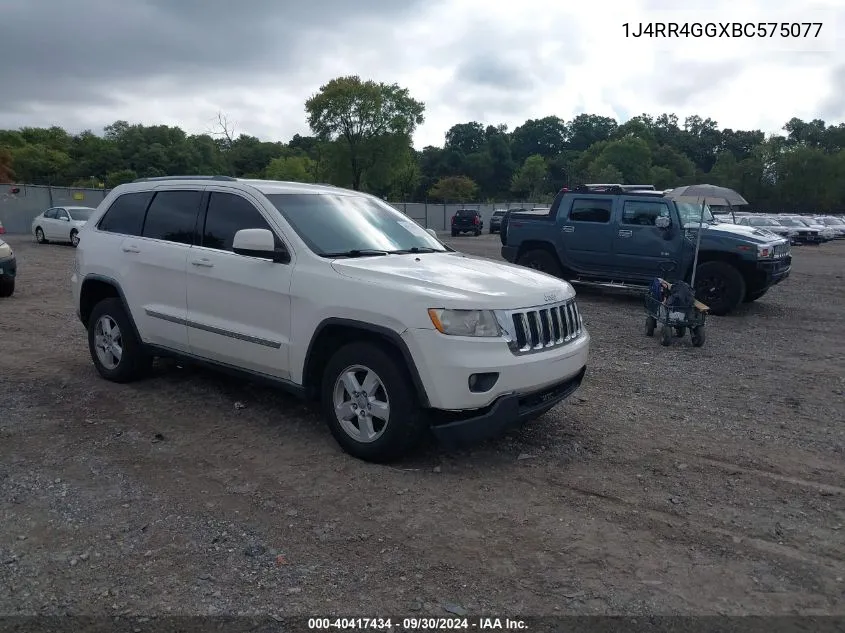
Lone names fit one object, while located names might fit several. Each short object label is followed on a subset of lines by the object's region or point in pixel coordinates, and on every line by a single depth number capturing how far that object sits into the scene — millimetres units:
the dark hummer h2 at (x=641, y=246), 11070
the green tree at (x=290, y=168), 68875
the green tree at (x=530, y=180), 83519
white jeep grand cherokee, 4180
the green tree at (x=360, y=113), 49062
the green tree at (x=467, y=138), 104269
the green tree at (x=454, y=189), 76750
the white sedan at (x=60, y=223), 23047
